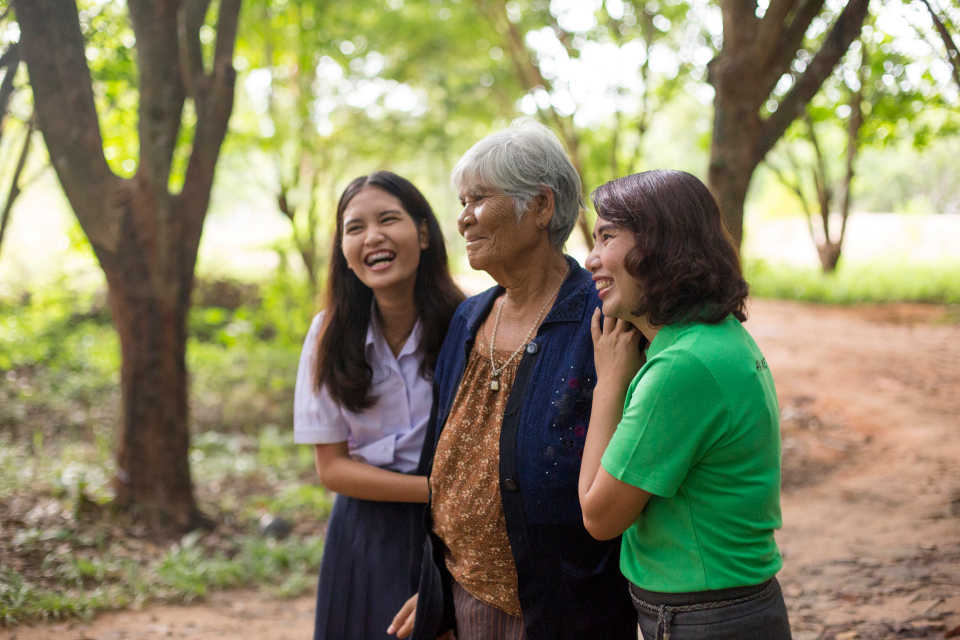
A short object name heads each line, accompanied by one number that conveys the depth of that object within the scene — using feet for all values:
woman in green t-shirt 4.87
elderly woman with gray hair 6.07
